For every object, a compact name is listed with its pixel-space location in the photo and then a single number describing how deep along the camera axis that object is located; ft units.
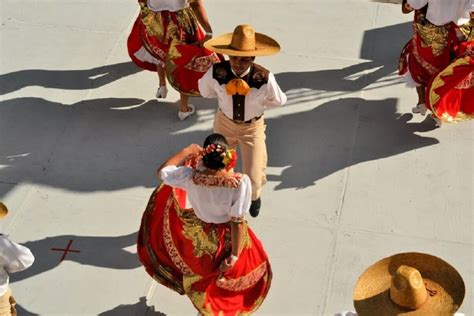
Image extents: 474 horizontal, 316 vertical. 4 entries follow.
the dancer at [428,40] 46.88
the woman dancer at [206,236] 35.32
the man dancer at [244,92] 40.83
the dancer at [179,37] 48.70
